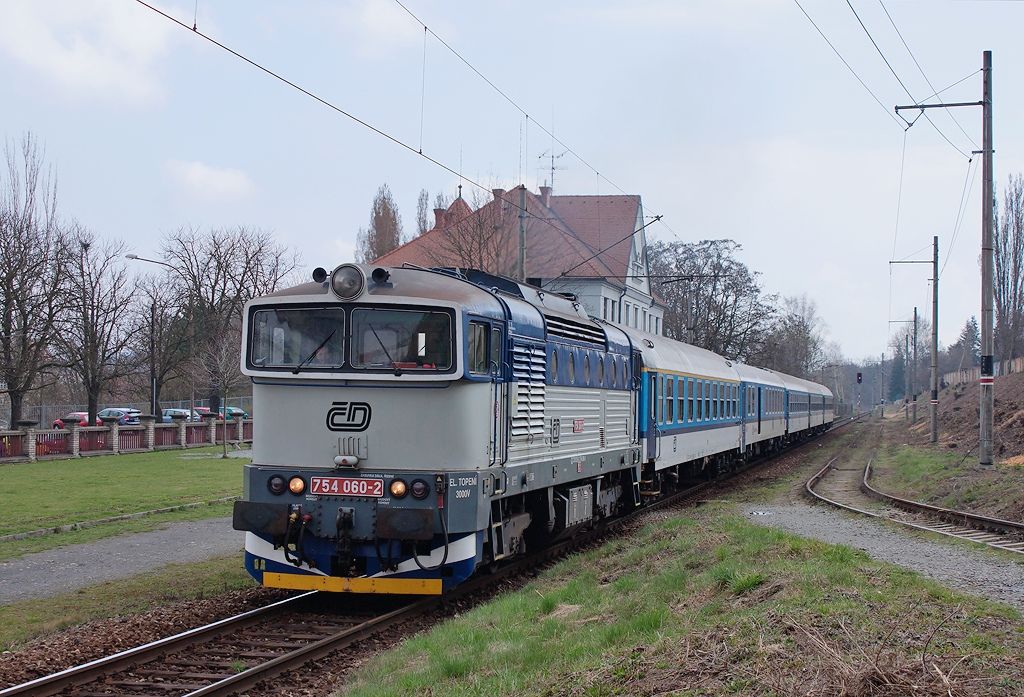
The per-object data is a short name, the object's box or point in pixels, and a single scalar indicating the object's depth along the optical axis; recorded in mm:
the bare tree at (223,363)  38969
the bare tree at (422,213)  82875
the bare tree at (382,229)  87812
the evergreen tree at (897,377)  146625
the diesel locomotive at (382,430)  10297
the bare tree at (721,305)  62844
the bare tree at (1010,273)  61969
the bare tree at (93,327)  45250
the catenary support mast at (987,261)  22828
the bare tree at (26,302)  39969
